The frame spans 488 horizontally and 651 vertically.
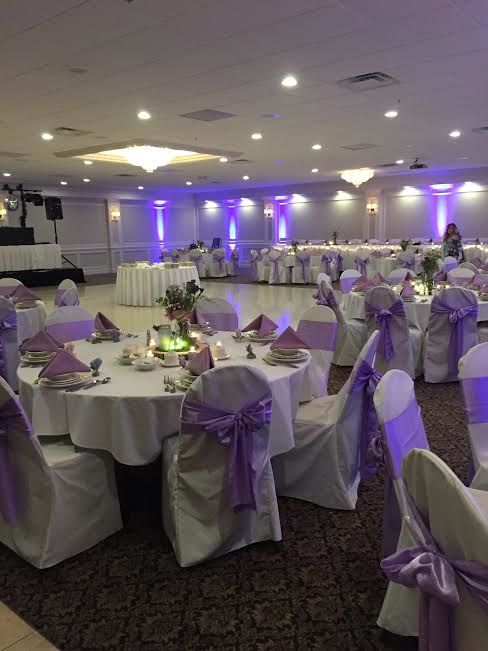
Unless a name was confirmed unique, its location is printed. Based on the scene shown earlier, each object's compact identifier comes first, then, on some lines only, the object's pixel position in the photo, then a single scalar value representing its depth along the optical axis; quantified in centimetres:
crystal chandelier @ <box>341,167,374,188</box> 1397
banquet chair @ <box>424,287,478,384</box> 515
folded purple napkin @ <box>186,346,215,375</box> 277
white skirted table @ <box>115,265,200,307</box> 1105
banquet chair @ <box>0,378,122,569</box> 246
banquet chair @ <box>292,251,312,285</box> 1504
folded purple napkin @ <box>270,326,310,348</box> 318
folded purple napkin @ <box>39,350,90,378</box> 278
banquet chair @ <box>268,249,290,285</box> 1501
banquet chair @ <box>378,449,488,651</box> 124
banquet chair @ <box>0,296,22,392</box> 497
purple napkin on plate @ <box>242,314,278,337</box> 371
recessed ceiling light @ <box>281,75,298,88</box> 536
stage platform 1508
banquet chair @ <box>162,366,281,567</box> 236
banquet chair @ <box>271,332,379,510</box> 298
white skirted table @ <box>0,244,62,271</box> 1530
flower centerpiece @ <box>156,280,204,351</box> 328
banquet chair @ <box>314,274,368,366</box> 566
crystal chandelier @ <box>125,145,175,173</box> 934
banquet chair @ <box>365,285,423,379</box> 510
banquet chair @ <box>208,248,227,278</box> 1727
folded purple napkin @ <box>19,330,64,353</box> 326
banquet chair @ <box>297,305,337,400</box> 400
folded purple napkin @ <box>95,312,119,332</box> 392
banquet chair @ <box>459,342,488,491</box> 254
